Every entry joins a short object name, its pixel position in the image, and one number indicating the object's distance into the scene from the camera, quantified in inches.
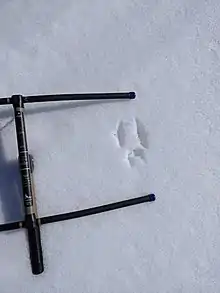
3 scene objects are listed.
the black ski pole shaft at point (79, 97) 35.4
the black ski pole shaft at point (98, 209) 34.9
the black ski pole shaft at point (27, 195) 34.0
